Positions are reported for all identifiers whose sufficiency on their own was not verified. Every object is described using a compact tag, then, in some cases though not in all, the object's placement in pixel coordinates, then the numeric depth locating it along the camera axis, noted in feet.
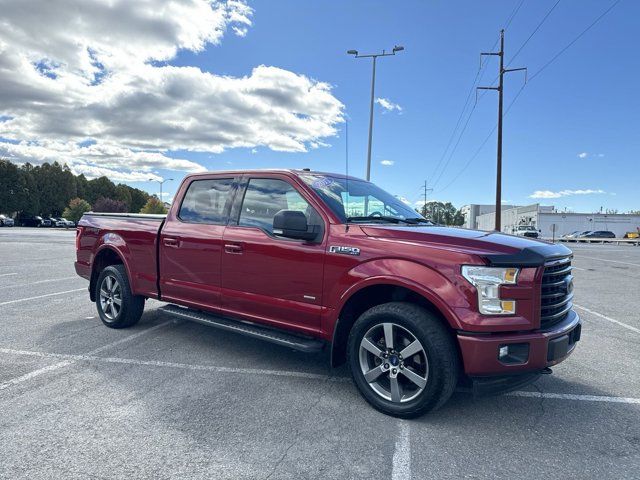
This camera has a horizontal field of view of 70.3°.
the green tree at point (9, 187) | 235.61
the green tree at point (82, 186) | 299.17
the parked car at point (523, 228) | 177.89
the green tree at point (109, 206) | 268.17
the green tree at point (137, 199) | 384.35
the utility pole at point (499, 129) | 80.84
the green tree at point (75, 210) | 241.63
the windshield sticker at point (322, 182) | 13.83
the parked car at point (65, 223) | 234.76
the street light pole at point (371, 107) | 73.96
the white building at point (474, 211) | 364.99
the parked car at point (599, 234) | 180.55
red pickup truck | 10.25
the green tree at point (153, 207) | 234.54
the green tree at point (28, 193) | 244.42
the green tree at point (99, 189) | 315.62
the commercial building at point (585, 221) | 243.40
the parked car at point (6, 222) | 205.24
